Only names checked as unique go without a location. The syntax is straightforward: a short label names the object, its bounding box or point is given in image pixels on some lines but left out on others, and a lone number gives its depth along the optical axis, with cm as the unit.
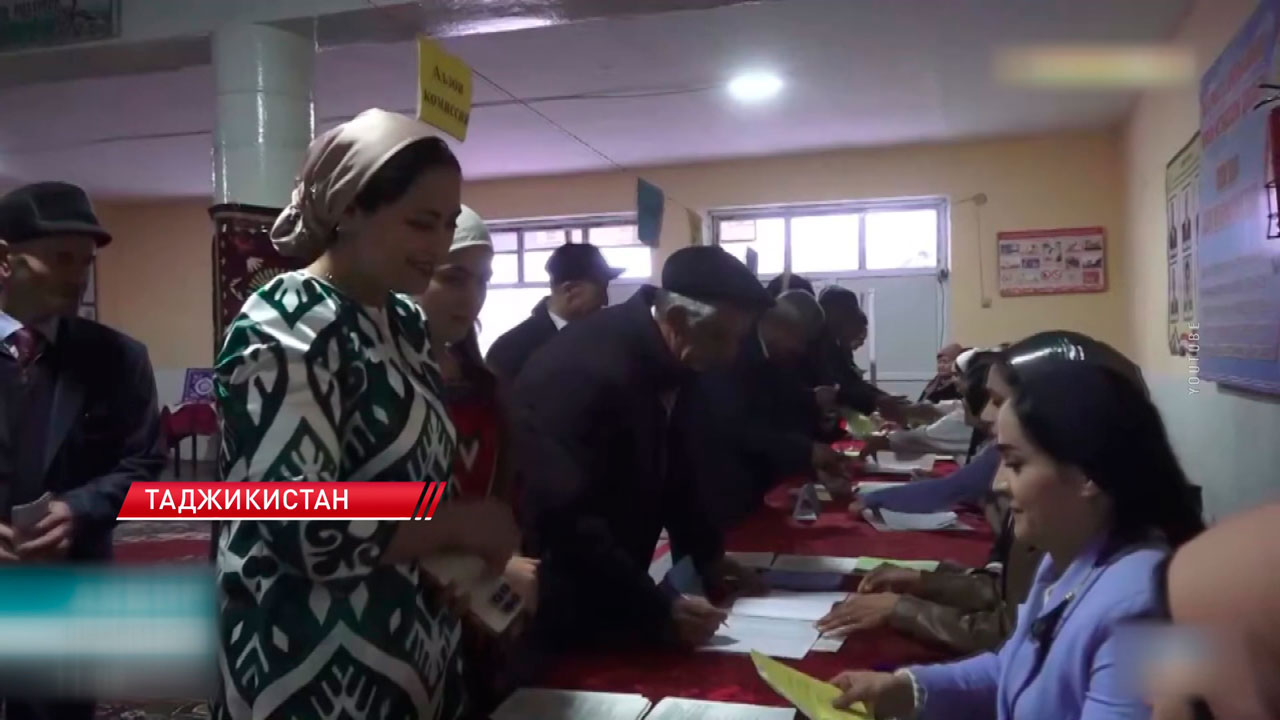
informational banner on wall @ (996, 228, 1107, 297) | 611
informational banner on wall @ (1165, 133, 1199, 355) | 325
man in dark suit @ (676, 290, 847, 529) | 199
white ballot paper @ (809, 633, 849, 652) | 132
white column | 247
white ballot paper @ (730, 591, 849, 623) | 150
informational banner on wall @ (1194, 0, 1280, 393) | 206
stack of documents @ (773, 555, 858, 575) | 177
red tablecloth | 116
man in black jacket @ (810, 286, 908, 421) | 366
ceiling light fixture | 467
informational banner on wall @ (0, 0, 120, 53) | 270
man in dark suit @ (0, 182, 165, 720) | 141
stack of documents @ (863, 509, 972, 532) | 221
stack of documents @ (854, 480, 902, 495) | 265
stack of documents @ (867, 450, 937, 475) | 314
